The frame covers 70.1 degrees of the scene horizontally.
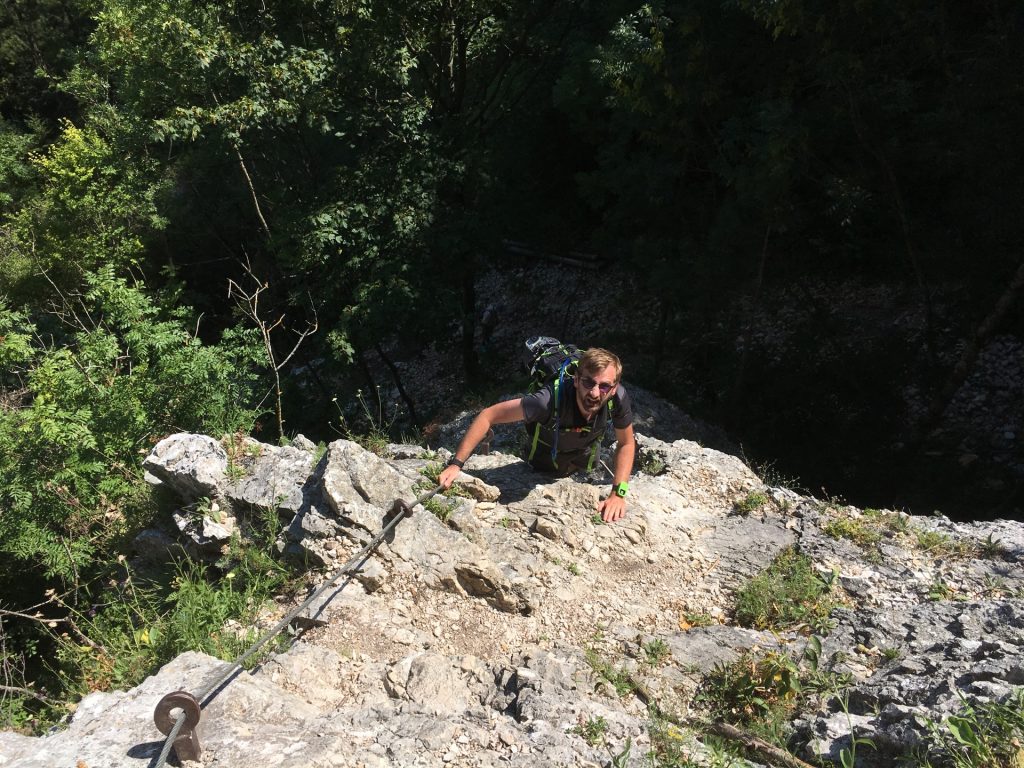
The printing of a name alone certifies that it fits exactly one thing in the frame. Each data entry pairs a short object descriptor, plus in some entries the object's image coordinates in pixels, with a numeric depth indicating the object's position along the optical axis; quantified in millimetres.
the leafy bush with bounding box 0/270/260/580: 5664
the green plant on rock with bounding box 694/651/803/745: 3379
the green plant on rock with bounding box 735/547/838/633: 4137
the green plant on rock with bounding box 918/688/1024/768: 2639
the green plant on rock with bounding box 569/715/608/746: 3111
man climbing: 4262
